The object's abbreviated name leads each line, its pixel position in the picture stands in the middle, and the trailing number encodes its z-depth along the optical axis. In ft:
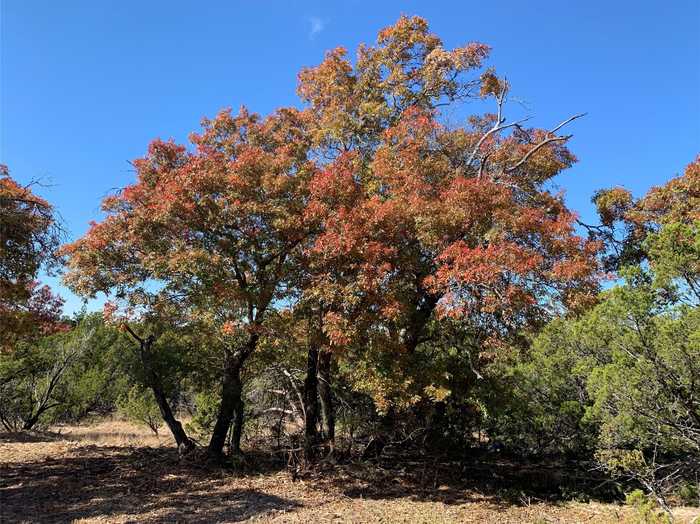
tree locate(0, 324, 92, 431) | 58.08
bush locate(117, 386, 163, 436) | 58.08
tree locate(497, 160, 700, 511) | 22.65
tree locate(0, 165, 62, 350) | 29.37
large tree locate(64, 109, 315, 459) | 29.04
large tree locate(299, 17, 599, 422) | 26.76
